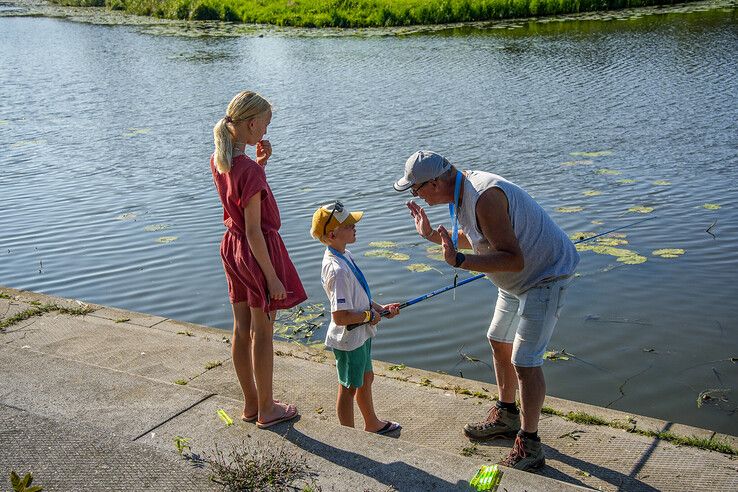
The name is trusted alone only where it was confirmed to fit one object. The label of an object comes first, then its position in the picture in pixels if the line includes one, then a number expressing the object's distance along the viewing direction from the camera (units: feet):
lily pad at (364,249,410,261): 26.55
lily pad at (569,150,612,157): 37.65
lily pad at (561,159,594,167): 36.35
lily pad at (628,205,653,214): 29.60
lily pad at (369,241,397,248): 27.83
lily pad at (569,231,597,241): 27.12
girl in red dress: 13.24
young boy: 13.53
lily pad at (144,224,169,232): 31.52
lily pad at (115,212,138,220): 33.25
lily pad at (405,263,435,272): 25.39
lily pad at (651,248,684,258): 25.40
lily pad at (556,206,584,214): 30.02
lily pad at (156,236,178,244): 30.04
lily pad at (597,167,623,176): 34.62
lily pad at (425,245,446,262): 26.37
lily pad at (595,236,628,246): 26.48
